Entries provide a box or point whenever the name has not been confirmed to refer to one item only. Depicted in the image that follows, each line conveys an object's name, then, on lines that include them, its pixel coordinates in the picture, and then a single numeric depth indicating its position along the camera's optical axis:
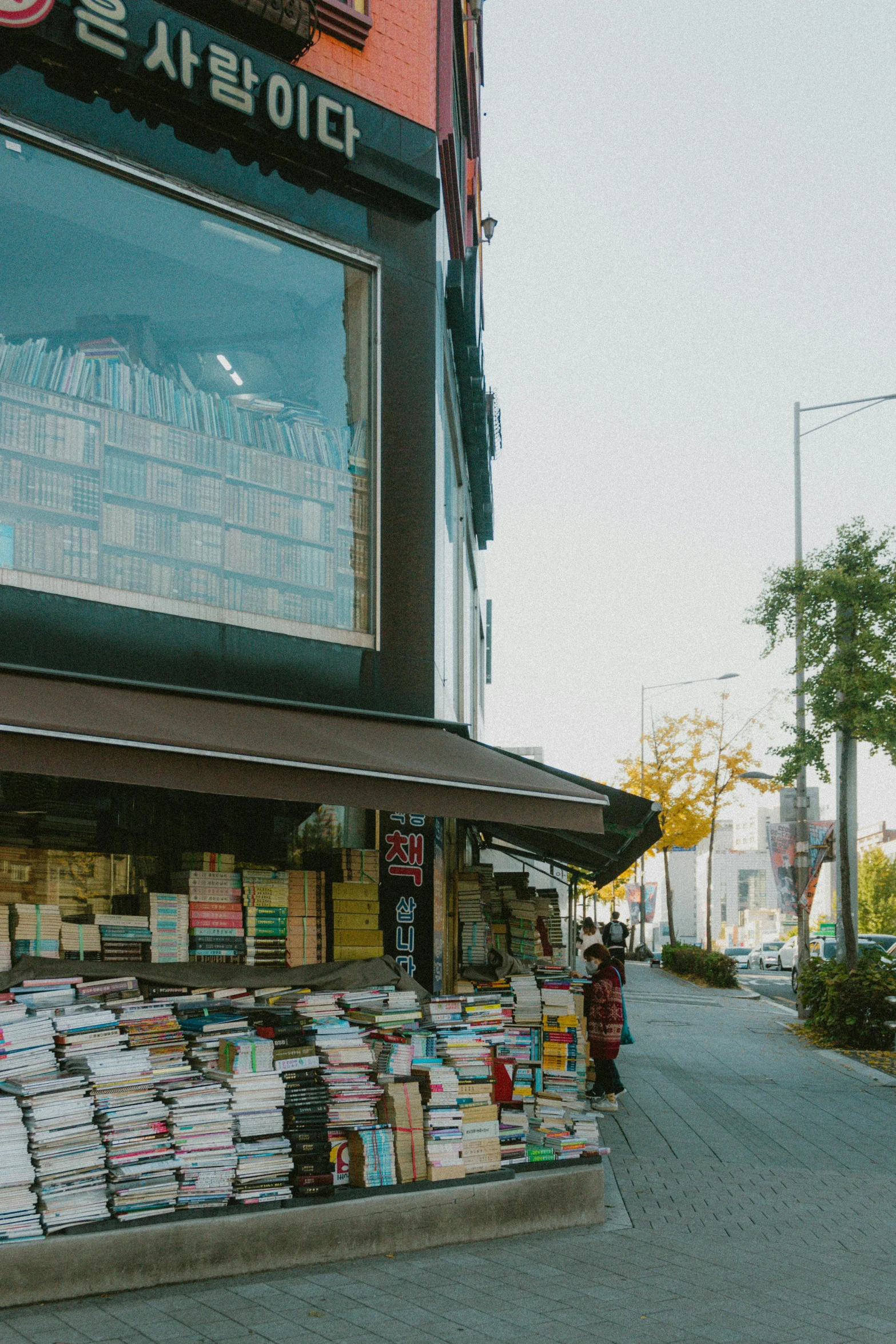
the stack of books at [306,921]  8.13
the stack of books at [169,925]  7.48
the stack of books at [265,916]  7.93
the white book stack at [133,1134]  6.43
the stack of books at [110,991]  6.81
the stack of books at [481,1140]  7.60
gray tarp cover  6.80
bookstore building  6.63
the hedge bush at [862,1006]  17.92
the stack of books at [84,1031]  6.54
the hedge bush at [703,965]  31.83
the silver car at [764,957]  54.06
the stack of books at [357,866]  8.76
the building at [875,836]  129.75
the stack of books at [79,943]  7.13
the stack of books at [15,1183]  6.01
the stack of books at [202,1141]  6.64
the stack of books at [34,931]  6.93
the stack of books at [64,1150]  6.19
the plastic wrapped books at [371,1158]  7.16
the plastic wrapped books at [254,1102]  6.90
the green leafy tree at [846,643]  18.75
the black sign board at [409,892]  9.07
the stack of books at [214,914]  7.70
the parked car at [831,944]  37.01
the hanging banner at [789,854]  22.31
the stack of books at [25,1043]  6.31
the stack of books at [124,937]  7.30
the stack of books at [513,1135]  7.87
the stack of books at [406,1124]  7.33
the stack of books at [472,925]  10.44
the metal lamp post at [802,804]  20.00
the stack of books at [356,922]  8.41
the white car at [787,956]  50.09
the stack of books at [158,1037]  6.76
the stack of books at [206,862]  7.86
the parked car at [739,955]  57.22
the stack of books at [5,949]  6.75
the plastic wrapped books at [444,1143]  7.41
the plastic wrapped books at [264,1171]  6.79
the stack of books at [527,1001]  9.52
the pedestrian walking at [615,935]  26.55
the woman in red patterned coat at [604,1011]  12.50
